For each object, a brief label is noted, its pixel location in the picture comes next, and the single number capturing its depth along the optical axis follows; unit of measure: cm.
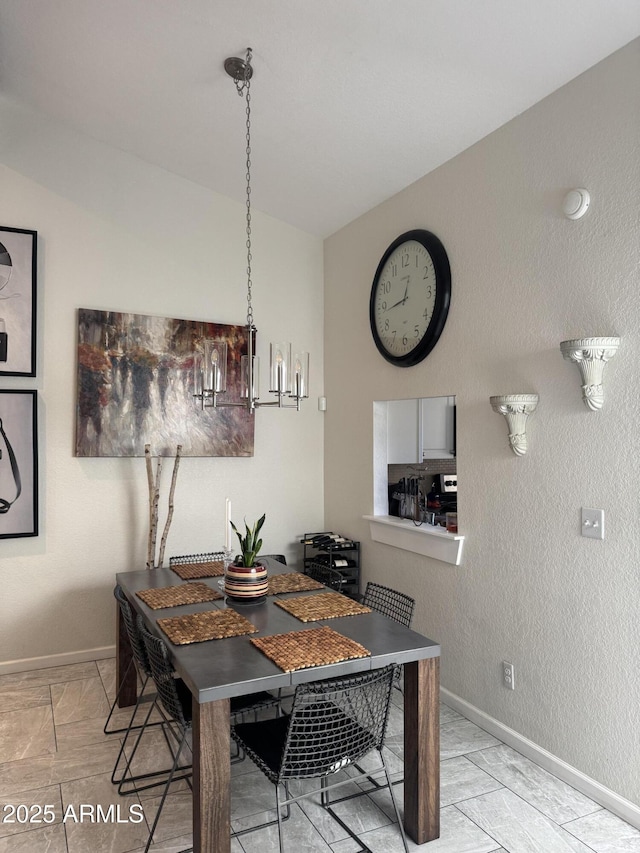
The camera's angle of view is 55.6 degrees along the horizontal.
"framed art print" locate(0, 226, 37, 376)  363
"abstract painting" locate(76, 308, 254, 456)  383
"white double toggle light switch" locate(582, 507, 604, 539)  238
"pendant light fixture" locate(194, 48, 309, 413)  252
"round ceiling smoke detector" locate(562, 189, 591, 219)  244
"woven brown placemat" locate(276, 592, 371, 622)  253
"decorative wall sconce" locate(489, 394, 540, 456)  266
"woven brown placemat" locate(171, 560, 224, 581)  320
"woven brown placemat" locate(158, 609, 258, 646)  226
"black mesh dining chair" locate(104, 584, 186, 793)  250
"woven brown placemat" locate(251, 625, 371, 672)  203
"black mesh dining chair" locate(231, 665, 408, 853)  188
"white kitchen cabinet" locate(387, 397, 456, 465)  441
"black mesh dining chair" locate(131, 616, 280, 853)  215
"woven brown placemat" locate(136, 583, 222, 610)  269
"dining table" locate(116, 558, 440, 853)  187
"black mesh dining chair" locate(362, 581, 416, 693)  280
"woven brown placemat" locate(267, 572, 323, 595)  295
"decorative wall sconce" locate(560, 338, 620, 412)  227
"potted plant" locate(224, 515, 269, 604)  269
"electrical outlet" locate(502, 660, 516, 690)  282
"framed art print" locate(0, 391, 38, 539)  361
